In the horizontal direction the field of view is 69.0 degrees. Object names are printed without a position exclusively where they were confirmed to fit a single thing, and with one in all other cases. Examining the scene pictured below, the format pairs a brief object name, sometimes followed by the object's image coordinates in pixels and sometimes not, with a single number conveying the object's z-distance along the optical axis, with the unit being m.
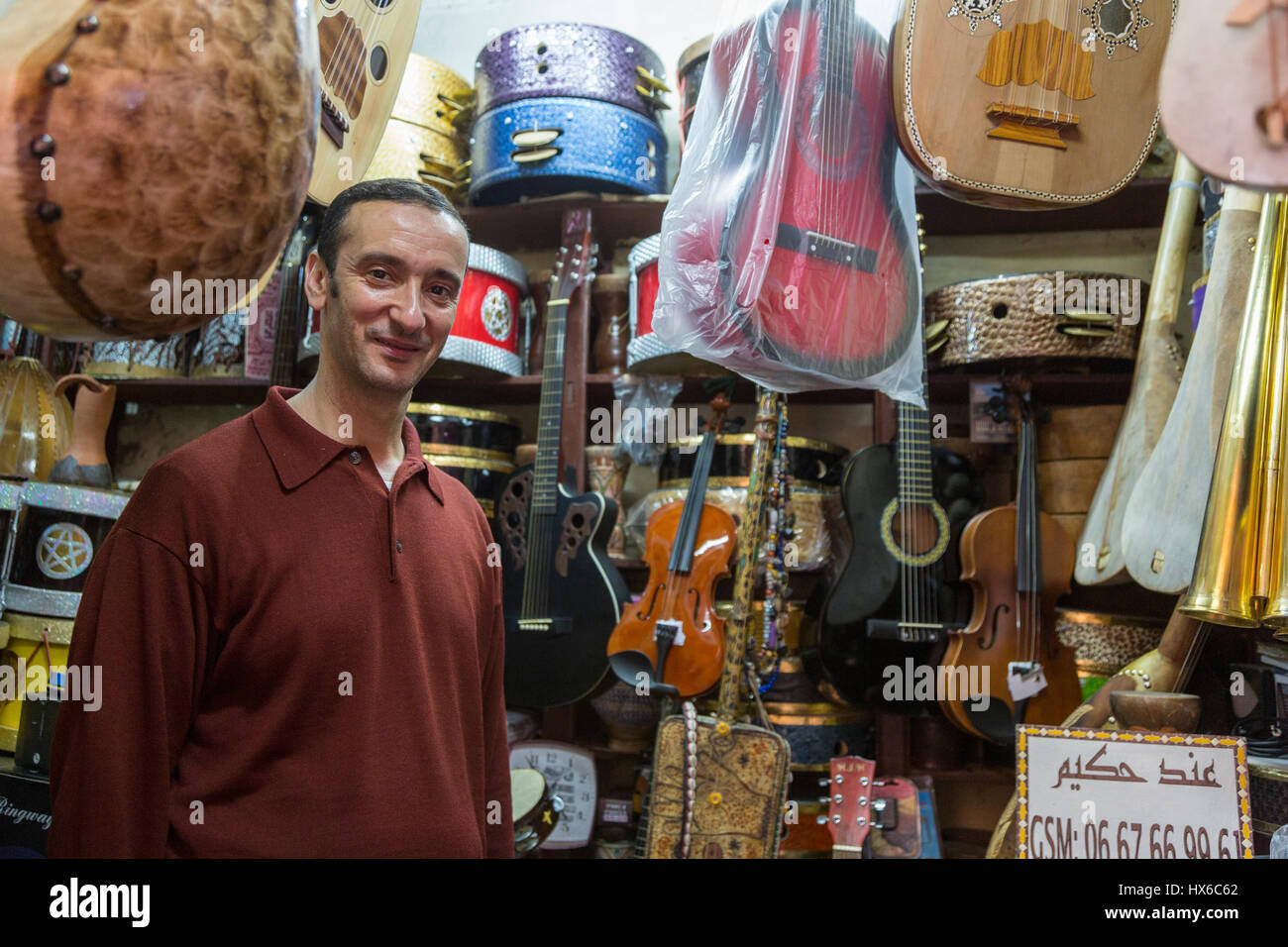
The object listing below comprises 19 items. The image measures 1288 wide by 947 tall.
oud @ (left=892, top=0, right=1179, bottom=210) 1.38
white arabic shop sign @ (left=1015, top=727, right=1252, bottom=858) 1.27
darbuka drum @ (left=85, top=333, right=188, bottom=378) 3.19
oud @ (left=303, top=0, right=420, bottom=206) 1.05
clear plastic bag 1.40
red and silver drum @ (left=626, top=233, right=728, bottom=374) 2.64
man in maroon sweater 1.04
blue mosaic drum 2.84
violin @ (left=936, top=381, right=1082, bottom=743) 2.45
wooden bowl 1.39
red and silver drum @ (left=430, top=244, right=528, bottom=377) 2.91
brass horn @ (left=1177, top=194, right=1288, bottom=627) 1.29
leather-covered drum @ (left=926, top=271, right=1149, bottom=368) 2.54
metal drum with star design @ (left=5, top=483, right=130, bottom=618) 2.39
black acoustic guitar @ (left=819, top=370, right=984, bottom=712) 2.54
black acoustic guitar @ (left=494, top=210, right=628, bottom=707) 2.66
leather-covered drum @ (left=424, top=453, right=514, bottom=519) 2.91
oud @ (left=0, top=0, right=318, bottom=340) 0.60
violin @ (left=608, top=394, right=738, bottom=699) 2.52
